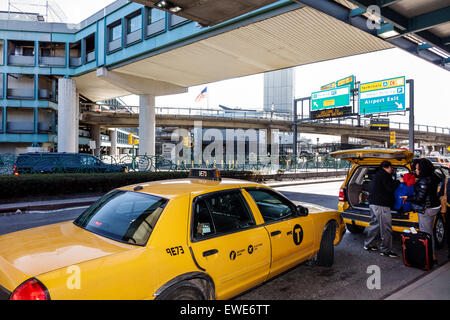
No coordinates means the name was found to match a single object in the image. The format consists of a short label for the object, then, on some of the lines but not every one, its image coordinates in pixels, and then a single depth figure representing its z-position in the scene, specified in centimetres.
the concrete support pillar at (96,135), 4350
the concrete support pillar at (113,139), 6304
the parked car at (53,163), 1554
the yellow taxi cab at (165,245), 244
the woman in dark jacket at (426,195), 535
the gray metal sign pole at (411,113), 2052
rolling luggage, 502
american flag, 4040
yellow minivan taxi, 611
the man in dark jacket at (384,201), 565
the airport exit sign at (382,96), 2559
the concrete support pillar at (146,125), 2592
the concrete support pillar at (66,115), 2628
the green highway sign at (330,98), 3098
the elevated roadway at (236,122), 4000
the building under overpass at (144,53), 1382
